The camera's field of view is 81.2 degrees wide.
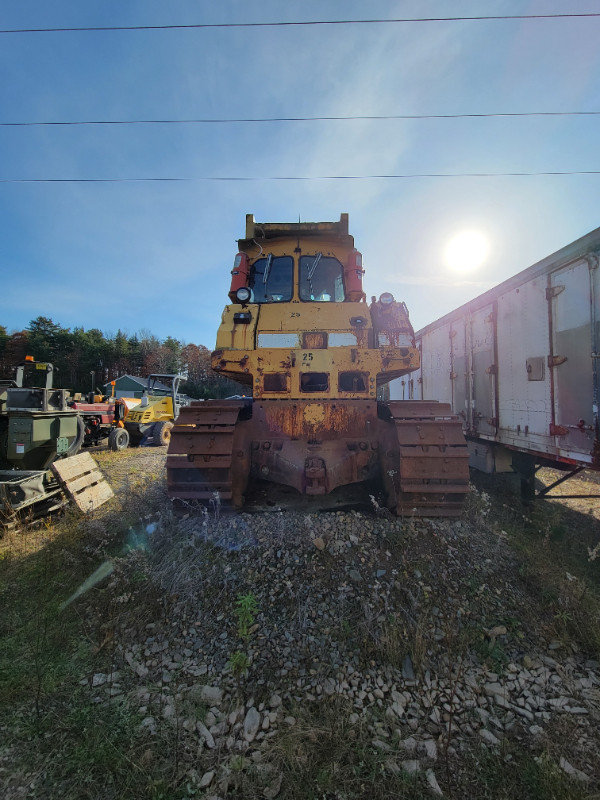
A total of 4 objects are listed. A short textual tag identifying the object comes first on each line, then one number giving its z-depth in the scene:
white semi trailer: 4.08
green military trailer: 5.43
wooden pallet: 5.26
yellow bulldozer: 3.96
